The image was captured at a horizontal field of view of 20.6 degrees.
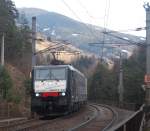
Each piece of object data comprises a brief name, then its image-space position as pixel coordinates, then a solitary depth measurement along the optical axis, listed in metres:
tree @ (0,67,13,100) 31.17
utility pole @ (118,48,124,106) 46.13
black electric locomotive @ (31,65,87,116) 25.72
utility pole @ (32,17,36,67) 29.94
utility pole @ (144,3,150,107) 24.97
